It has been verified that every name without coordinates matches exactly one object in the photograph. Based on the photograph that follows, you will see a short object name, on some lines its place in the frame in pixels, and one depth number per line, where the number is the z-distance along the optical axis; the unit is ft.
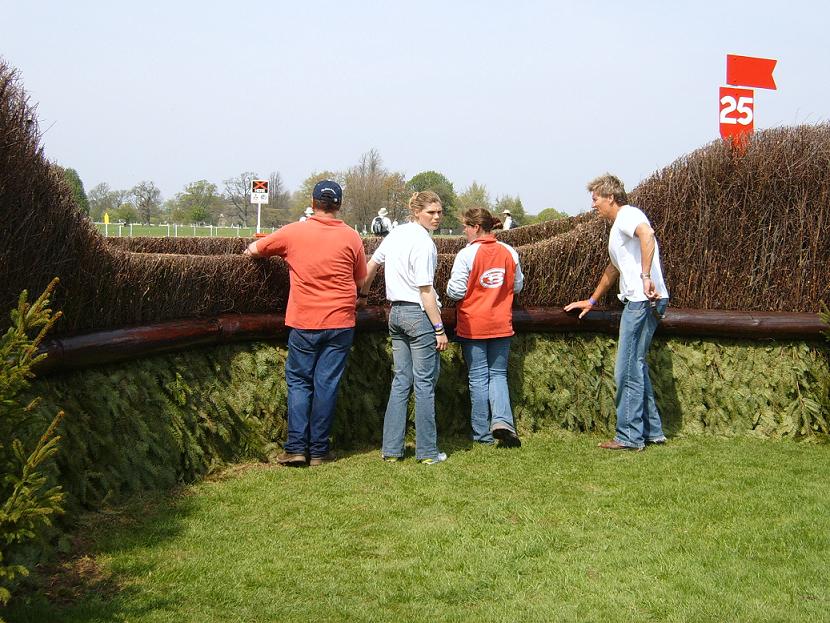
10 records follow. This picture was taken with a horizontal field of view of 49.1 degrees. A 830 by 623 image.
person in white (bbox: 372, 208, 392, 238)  101.42
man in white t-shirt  22.98
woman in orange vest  23.36
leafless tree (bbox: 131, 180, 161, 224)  321.93
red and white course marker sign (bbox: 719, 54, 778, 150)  27.49
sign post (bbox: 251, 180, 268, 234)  119.55
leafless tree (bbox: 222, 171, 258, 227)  315.70
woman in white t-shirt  21.65
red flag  28.27
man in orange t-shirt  20.92
